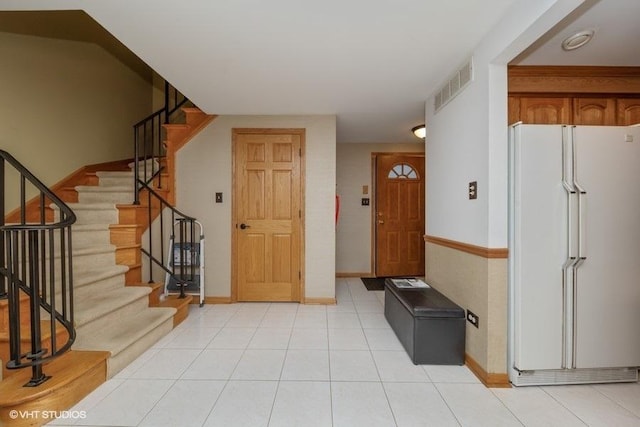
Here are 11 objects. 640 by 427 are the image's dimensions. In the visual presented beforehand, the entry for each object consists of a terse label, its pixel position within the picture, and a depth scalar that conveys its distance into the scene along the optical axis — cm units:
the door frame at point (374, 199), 514
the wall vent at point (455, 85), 224
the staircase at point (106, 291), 172
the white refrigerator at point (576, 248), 193
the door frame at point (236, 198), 368
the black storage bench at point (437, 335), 225
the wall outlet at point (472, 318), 213
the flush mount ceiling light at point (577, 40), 189
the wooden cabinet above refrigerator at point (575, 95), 229
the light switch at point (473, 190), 213
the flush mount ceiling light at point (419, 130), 397
